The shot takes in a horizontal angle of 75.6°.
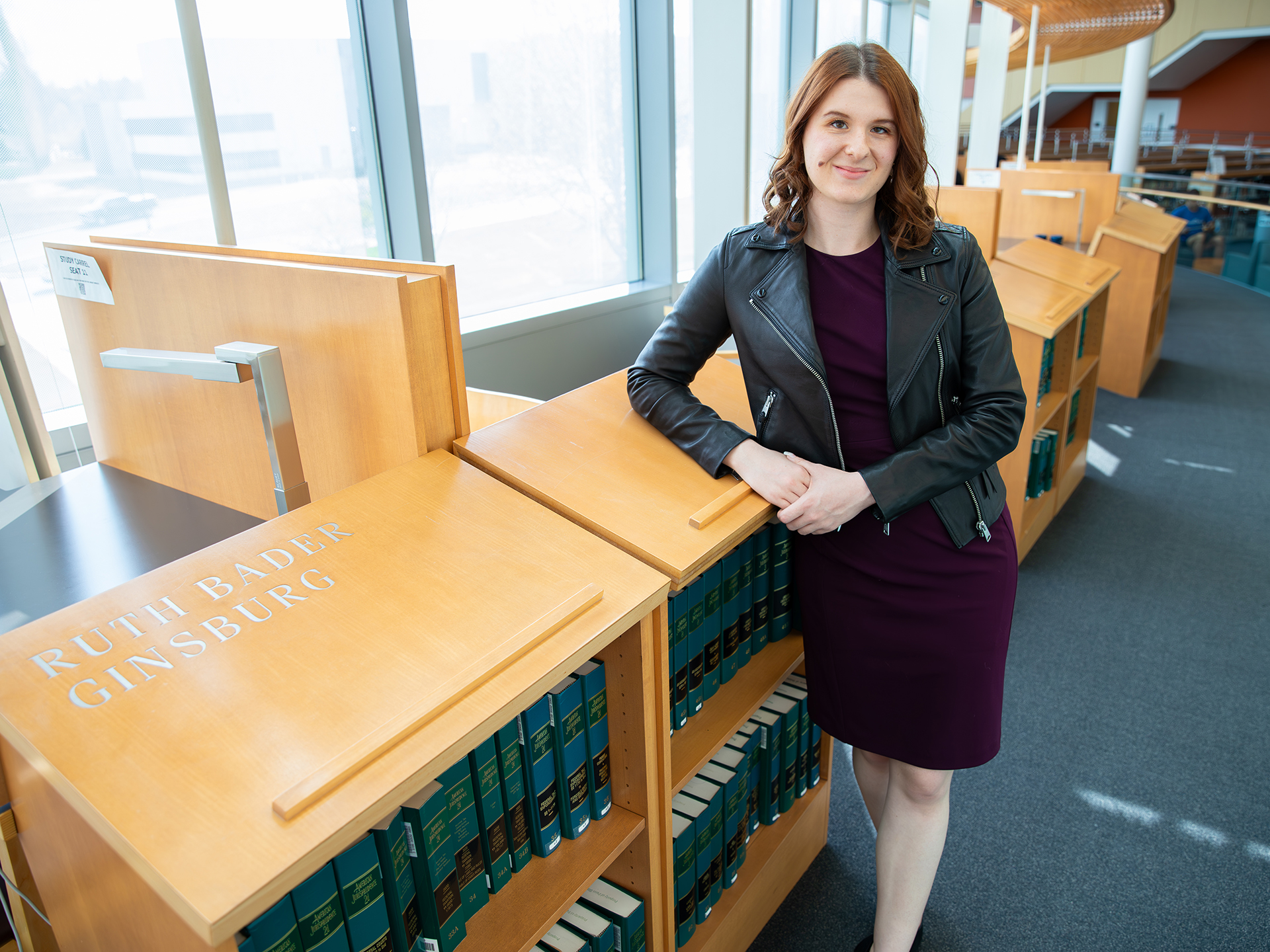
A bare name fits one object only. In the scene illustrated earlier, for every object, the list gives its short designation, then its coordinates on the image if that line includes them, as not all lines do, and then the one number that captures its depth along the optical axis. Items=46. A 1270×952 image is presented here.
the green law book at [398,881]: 0.94
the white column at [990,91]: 5.58
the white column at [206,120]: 1.92
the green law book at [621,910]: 1.30
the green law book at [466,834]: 1.05
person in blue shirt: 8.22
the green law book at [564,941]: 1.27
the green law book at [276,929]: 0.83
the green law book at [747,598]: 1.61
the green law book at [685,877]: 1.51
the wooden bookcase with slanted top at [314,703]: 0.70
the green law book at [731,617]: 1.57
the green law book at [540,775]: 1.14
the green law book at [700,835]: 1.55
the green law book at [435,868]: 0.99
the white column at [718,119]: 3.94
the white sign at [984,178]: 4.43
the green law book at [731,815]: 1.63
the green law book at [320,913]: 0.86
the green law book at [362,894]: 0.90
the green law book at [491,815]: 1.08
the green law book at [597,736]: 1.19
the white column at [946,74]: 5.15
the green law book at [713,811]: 1.58
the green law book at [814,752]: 1.92
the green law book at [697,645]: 1.48
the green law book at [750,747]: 1.70
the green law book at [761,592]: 1.65
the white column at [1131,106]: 9.89
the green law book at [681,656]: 1.45
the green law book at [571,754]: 1.16
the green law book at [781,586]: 1.70
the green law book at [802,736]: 1.85
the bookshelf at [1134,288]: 5.00
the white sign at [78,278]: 1.62
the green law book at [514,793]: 1.11
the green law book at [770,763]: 1.75
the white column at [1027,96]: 4.84
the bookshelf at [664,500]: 1.21
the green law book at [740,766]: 1.66
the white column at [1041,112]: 5.73
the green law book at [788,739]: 1.80
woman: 1.37
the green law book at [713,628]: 1.52
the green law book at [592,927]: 1.28
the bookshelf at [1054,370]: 2.99
